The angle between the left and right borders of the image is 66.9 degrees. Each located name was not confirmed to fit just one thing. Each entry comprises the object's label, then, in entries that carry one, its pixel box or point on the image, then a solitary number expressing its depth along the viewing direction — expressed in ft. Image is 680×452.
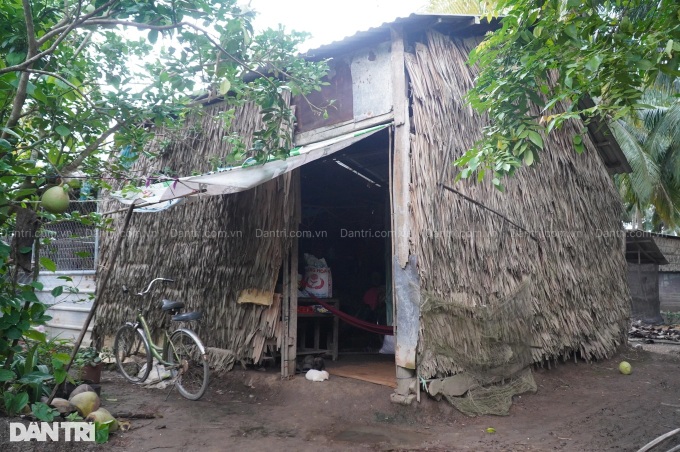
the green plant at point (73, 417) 10.43
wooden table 17.92
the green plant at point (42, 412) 9.09
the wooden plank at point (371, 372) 15.33
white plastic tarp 12.42
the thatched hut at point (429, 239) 13.92
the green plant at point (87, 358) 13.79
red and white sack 18.53
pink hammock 17.47
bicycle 14.33
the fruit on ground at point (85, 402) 10.93
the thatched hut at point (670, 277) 44.99
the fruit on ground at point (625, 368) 18.94
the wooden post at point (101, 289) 10.61
